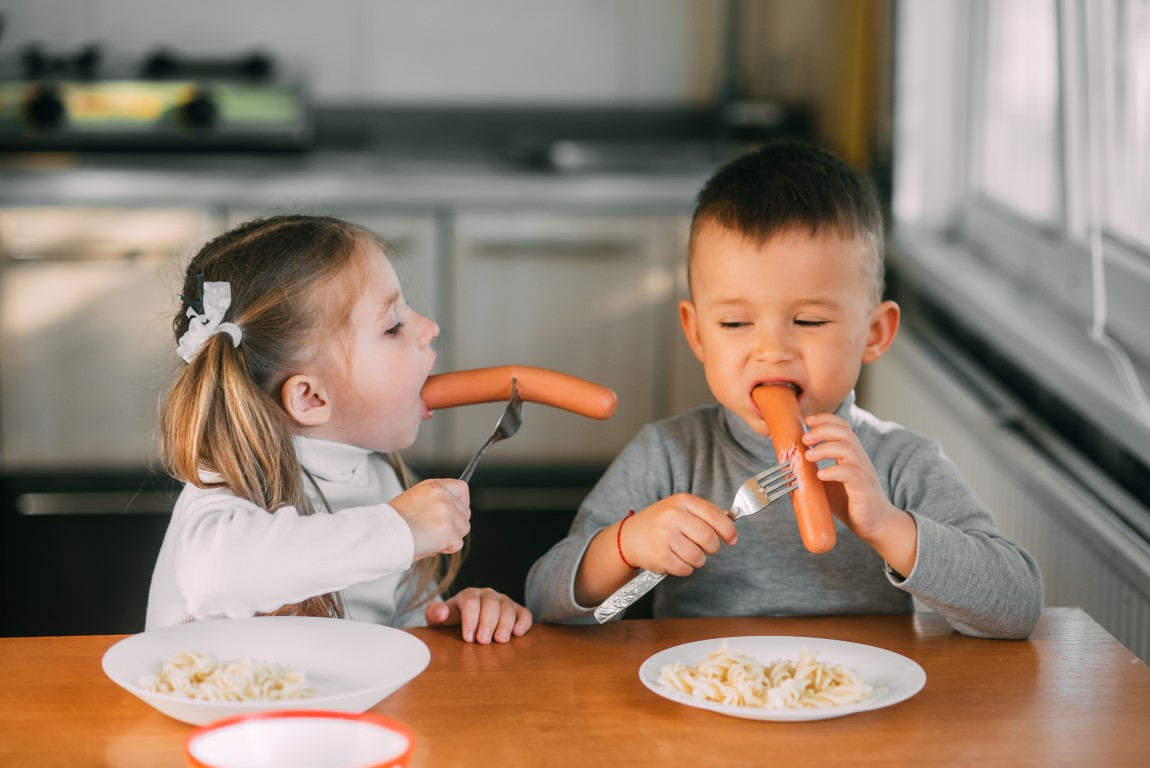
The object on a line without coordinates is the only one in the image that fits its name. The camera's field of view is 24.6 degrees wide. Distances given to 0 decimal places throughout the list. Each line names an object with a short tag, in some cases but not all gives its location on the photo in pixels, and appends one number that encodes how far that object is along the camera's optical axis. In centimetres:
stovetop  503
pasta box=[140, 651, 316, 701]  185
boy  204
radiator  246
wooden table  182
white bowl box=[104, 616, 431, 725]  191
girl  199
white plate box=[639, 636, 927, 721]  186
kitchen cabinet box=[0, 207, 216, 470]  469
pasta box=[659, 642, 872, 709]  187
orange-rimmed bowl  173
